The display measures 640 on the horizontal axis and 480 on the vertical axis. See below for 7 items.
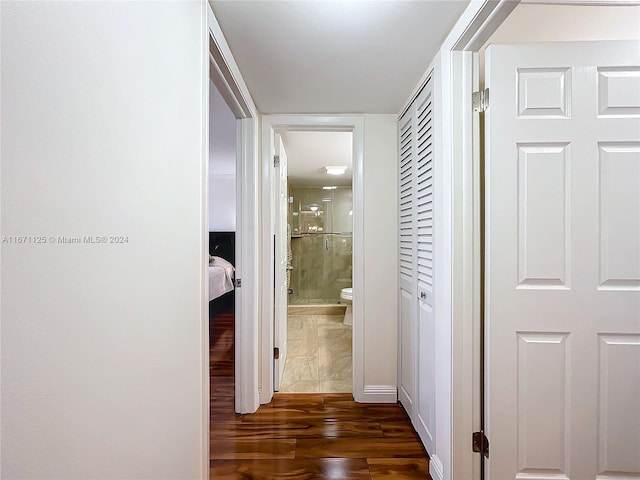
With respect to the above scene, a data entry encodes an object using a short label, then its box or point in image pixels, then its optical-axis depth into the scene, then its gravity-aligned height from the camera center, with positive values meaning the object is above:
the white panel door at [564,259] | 1.28 -0.09
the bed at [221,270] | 4.09 -0.45
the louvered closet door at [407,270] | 2.00 -0.22
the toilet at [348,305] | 4.05 -0.91
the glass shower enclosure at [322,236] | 5.47 +0.05
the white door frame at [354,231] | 2.32 +0.06
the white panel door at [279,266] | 2.45 -0.24
